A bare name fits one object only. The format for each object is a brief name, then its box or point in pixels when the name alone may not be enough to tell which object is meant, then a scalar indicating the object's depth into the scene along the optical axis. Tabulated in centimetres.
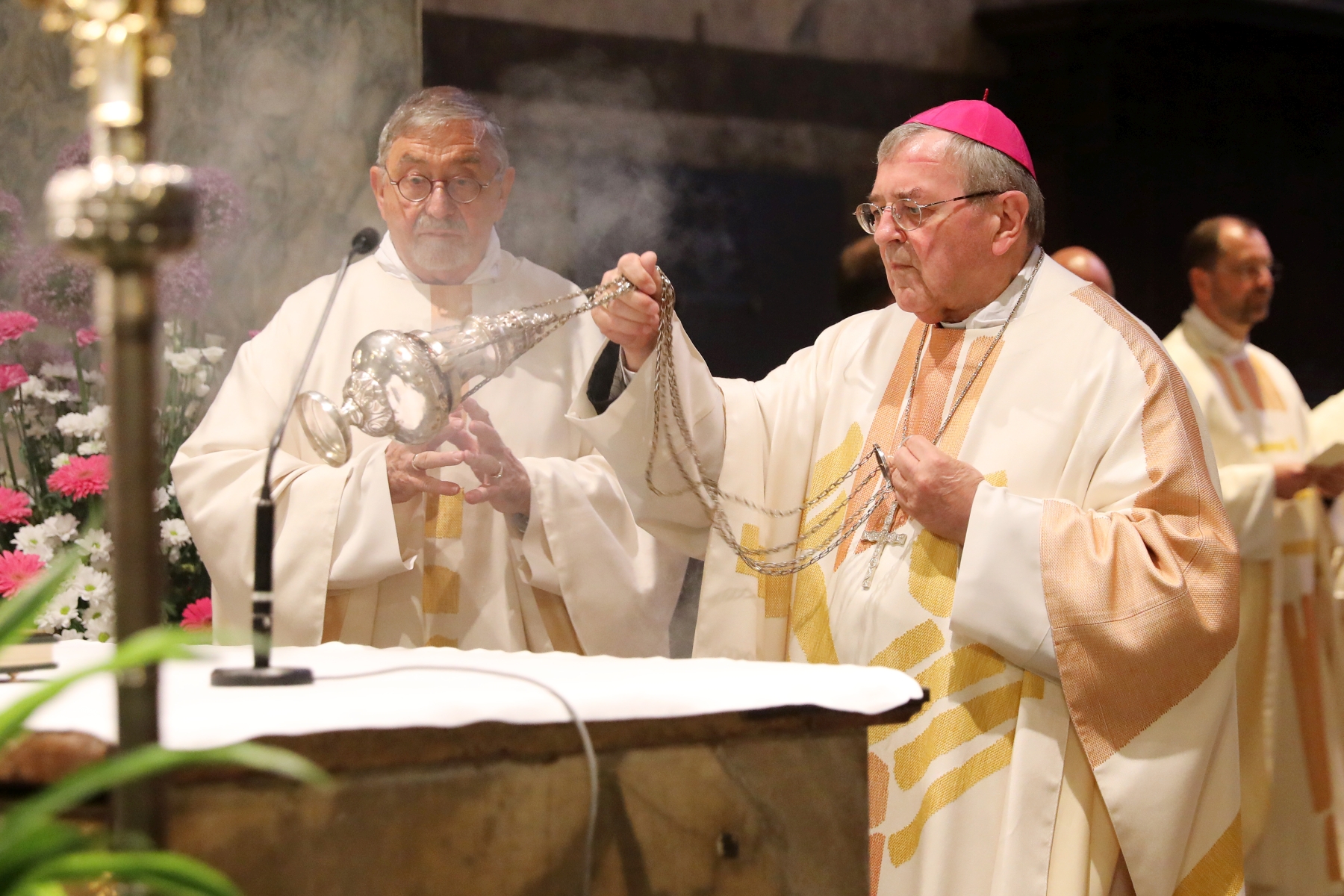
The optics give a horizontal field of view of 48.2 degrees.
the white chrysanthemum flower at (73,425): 376
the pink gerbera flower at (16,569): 349
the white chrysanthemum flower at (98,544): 366
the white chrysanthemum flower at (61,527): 368
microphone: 189
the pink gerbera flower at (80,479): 359
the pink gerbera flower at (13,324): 375
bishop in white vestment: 289
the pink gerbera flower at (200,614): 374
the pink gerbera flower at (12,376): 377
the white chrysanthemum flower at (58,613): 362
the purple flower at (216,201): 428
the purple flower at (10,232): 423
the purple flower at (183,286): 406
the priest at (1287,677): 514
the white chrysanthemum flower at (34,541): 365
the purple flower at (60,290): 412
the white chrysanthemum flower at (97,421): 380
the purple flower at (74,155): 418
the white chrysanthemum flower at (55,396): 386
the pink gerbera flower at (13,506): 360
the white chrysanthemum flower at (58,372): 397
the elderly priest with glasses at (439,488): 344
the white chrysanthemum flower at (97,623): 367
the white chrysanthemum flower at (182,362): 397
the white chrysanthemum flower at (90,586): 362
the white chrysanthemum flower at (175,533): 386
